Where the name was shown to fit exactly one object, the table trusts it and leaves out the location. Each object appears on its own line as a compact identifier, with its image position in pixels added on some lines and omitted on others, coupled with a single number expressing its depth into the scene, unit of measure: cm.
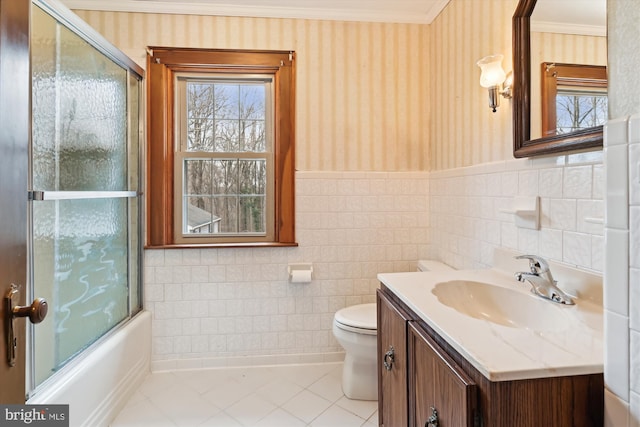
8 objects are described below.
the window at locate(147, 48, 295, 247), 222
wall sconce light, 152
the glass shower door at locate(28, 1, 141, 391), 140
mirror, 109
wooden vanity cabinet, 67
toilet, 180
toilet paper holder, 223
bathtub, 145
